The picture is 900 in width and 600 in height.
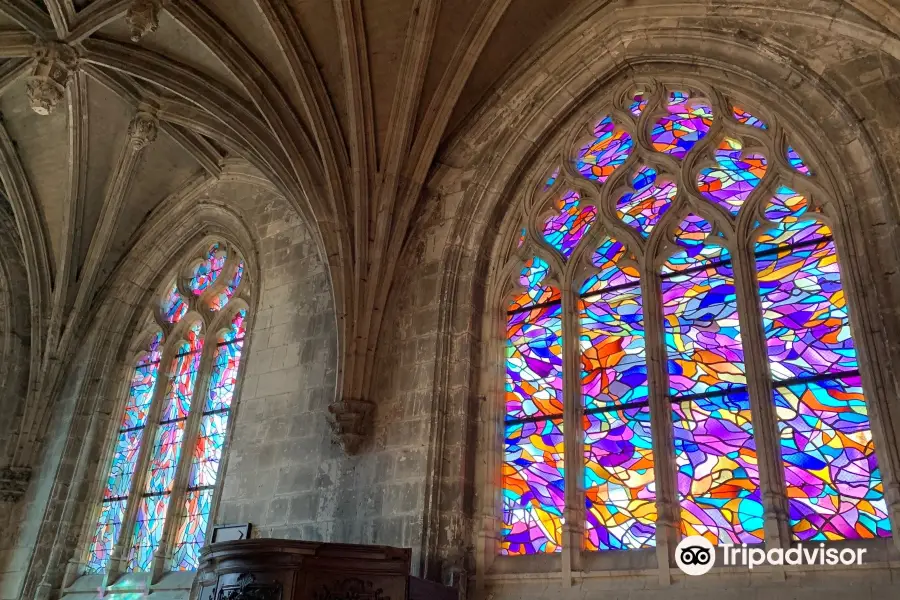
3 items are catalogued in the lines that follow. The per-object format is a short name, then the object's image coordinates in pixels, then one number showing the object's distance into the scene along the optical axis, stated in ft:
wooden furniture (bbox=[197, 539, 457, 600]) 16.51
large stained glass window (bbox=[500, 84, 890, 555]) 16.96
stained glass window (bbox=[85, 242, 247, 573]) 27.37
